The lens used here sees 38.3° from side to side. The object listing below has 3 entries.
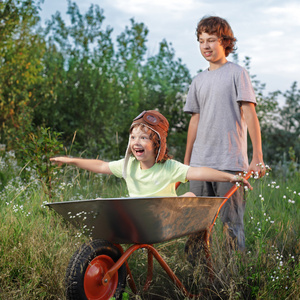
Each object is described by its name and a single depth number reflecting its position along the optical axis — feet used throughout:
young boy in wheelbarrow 8.62
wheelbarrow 7.20
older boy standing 10.25
